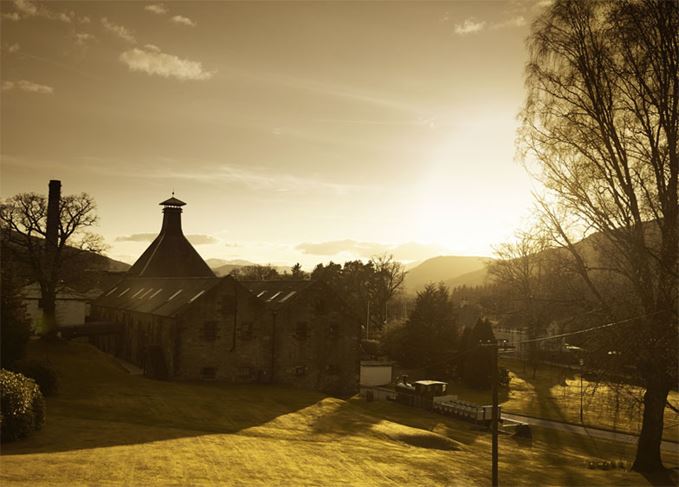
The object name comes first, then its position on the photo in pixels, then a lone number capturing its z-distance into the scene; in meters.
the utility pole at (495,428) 18.77
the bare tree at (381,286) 92.75
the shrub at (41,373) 27.80
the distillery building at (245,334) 38.50
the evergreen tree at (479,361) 52.59
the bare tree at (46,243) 45.47
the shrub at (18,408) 17.89
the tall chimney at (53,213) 47.94
